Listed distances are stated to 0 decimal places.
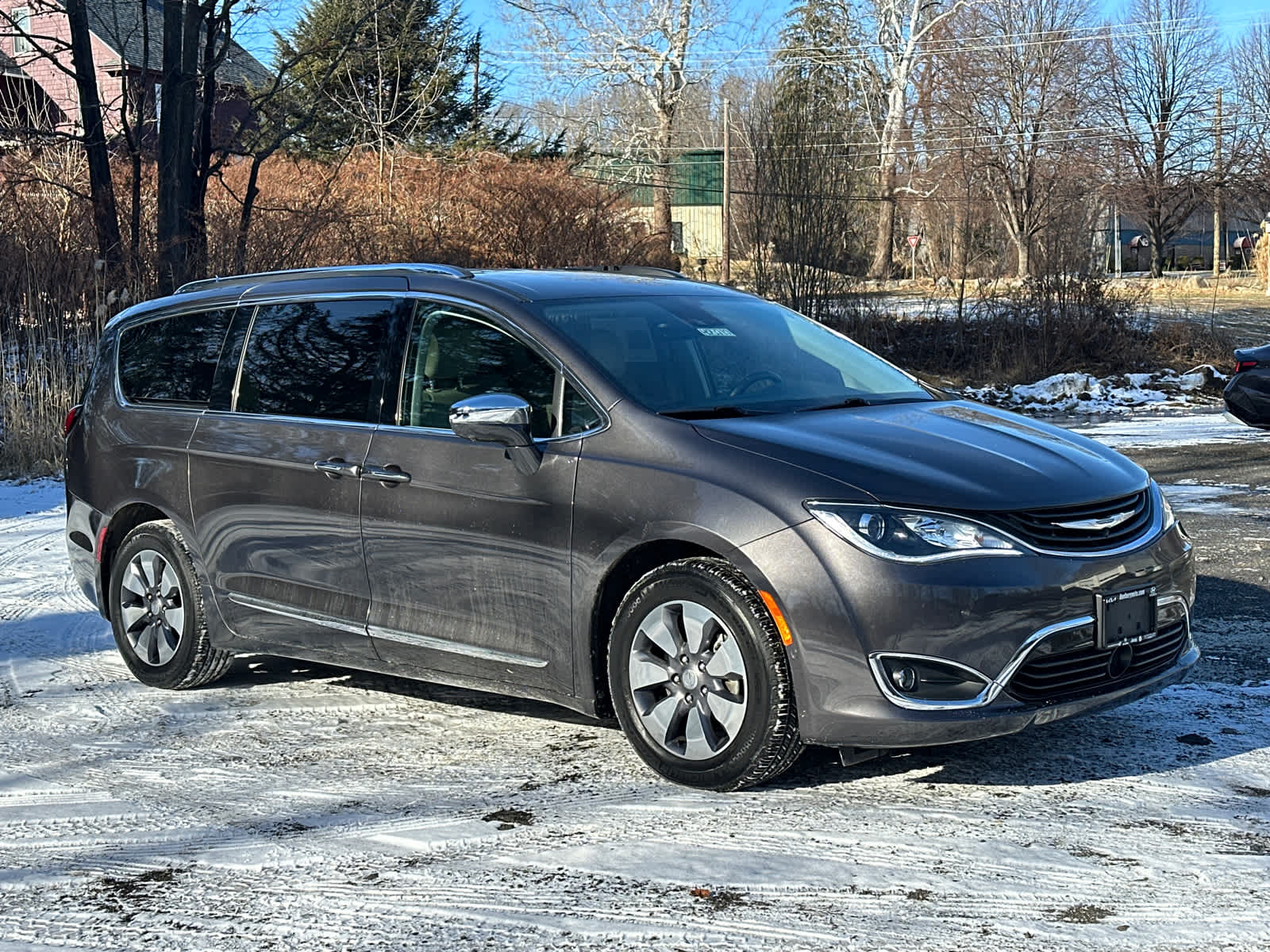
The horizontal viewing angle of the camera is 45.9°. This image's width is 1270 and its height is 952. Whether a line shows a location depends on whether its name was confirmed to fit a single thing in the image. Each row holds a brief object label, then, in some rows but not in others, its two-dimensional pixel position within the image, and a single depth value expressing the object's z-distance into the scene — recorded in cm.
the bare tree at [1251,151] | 5991
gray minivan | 446
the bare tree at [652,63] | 4769
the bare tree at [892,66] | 5575
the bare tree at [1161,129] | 6231
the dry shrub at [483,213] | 2316
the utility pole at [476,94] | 3955
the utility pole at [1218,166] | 6095
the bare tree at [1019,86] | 5747
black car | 1262
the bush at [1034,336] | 2275
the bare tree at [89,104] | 1766
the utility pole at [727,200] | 3384
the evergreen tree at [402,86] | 3053
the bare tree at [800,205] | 2177
